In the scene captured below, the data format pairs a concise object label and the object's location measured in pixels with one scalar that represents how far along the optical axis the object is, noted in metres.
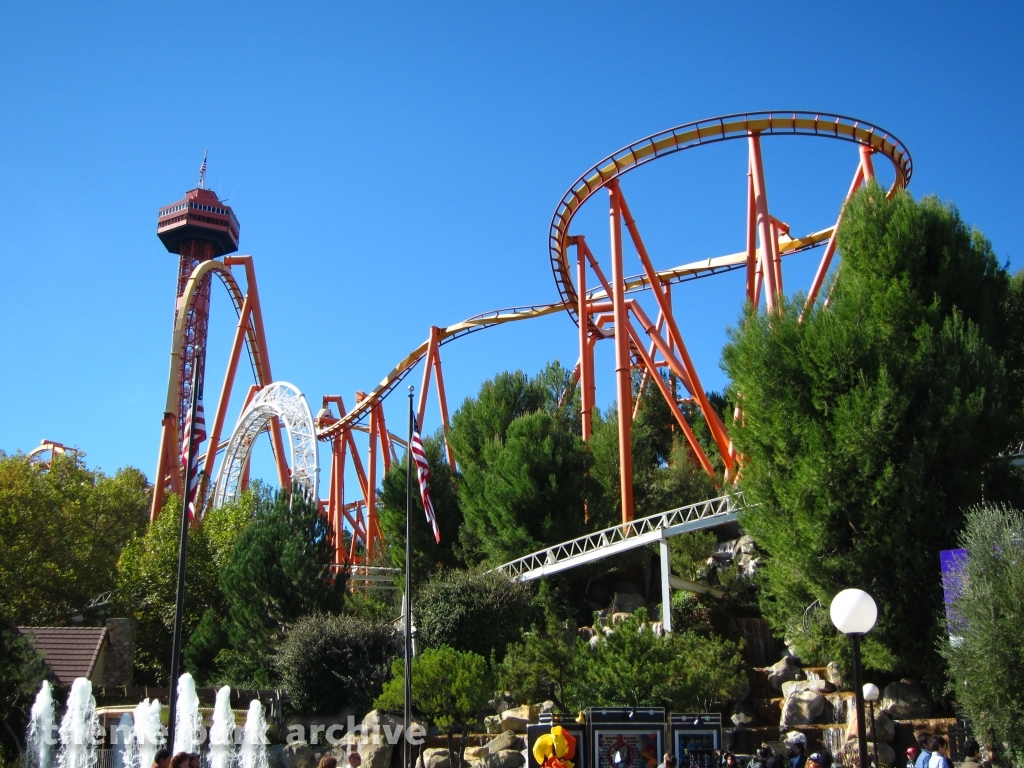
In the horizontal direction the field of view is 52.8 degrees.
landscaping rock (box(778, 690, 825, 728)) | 17.55
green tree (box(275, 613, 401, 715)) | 20.69
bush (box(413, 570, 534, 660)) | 21.81
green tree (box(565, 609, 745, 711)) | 16.48
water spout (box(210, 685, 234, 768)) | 17.25
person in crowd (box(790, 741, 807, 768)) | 11.30
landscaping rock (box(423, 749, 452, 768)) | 17.83
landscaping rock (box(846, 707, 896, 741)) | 16.33
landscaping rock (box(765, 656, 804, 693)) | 19.42
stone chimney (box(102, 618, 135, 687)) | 23.30
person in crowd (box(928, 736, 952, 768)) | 9.02
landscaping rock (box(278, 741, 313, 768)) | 18.69
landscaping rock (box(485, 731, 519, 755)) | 17.58
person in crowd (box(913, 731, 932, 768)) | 9.74
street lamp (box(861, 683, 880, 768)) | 15.05
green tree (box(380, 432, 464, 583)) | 28.52
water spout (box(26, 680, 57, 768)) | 17.11
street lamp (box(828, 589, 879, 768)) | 7.89
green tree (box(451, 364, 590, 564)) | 25.78
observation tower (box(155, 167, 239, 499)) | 59.53
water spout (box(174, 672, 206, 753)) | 17.06
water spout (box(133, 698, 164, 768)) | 16.78
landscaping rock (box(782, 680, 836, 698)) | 18.25
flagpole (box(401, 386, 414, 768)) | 15.06
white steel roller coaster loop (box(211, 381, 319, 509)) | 31.56
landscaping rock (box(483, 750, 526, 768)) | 17.30
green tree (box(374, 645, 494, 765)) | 17.73
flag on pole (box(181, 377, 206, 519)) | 14.43
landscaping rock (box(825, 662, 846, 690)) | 18.10
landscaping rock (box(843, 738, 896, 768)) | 16.09
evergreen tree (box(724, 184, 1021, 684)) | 16.62
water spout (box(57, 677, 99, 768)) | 16.97
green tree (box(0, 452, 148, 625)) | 29.62
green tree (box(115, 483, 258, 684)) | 28.52
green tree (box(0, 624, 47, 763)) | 17.52
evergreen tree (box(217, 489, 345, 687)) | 24.05
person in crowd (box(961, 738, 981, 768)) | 9.00
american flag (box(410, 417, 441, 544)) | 18.95
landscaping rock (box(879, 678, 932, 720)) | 16.92
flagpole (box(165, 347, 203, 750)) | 11.47
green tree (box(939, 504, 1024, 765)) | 13.43
